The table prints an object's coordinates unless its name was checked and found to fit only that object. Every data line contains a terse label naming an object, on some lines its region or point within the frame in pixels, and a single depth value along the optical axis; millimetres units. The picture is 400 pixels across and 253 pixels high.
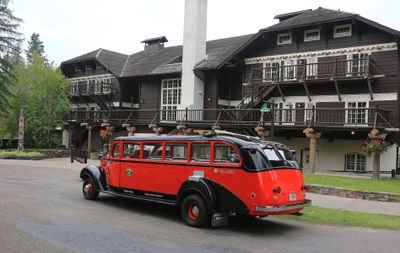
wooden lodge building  24625
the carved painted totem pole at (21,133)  33488
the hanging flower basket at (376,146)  20859
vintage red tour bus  9281
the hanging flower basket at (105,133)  34969
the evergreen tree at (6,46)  39188
